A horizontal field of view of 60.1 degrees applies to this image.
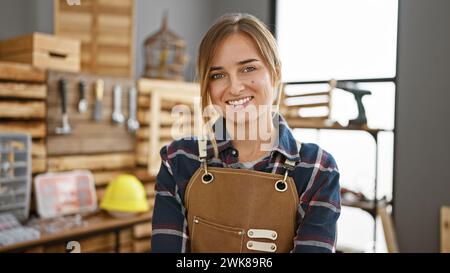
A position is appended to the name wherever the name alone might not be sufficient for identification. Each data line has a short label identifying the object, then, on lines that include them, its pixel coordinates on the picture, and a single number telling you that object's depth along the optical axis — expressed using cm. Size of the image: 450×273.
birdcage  234
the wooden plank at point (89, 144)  190
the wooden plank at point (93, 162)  190
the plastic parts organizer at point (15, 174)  160
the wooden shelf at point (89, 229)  150
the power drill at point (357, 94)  181
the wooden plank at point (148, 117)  227
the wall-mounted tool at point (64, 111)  188
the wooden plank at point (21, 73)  165
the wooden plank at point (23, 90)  165
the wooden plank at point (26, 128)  167
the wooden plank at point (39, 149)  181
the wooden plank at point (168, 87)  227
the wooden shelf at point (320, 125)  198
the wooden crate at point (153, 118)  226
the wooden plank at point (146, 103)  227
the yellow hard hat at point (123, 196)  193
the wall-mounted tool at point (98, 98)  204
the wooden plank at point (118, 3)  217
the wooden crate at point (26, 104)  166
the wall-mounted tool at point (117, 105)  213
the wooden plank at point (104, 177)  208
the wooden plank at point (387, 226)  90
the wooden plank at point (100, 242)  195
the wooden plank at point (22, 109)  166
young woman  69
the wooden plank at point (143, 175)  226
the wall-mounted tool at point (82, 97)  196
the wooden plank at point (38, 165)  181
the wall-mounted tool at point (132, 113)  220
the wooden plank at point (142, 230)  221
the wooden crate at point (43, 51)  174
